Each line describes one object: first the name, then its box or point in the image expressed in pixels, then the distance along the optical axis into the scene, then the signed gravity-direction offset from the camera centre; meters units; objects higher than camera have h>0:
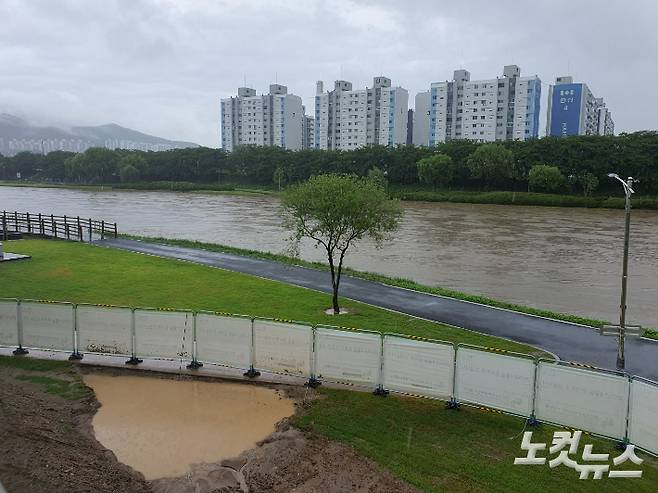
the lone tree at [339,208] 18.47 -0.73
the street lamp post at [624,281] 14.04 -2.16
